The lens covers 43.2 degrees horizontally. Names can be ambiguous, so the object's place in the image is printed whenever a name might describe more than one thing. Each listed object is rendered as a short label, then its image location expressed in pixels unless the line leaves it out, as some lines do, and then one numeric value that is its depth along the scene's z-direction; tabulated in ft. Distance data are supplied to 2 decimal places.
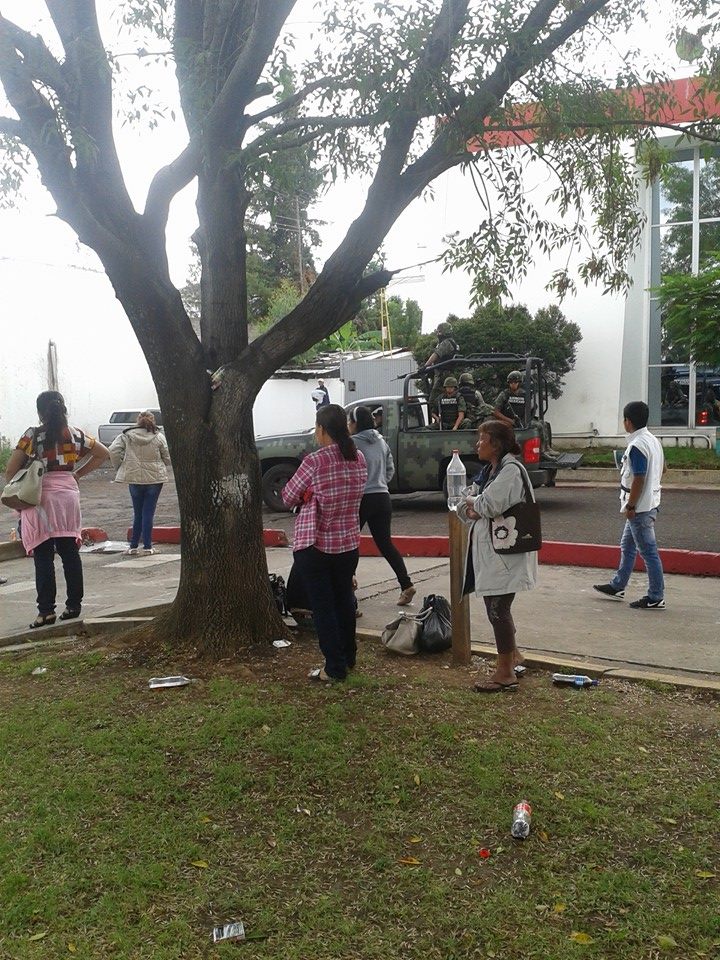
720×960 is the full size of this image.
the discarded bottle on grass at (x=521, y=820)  12.13
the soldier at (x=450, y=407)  44.60
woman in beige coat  35.04
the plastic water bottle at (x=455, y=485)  18.37
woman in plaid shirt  17.62
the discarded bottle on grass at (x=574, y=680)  17.60
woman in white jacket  16.81
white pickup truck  86.69
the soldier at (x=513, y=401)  43.78
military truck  43.62
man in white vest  24.03
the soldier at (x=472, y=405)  44.93
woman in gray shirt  24.84
